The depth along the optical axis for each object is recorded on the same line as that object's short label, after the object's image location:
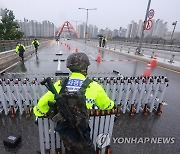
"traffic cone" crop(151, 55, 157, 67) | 14.18
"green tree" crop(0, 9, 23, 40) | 36.12
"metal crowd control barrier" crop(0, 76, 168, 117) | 4.90
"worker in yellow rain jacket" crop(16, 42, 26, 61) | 13.95
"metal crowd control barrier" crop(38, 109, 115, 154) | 2.80
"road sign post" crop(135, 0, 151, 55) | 16.87
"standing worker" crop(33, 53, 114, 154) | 1.99
